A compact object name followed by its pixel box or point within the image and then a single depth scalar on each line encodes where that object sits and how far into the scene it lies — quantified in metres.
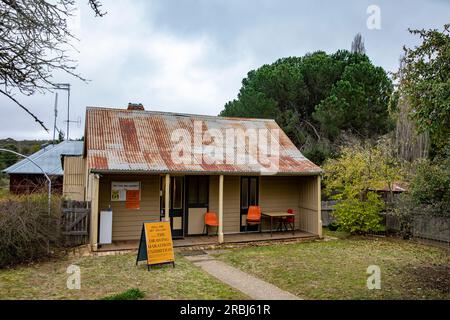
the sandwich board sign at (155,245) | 8.98
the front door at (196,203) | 13.13
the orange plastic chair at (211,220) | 12.85
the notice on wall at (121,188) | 12.10
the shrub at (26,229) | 8.84
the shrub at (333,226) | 15.49
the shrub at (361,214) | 13.78
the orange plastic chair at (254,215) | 13.46
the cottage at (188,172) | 12.05
